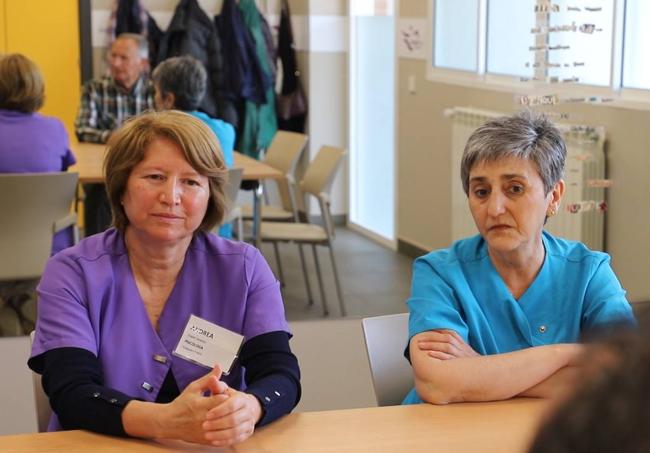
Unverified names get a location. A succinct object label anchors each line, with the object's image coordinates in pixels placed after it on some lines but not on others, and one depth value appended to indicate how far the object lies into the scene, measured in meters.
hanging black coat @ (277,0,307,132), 8.15
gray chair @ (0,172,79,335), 4.17
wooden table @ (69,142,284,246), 4.77
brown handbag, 8.16
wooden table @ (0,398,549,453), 1.70
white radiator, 4.62
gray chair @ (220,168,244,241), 4.58
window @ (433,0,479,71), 6.17
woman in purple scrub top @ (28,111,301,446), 1.89
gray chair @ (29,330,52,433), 2.11
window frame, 4.51
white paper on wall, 6.74
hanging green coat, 7.96
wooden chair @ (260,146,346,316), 5.38
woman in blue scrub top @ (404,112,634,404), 2.12
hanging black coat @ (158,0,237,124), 7.73
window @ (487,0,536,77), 5.62
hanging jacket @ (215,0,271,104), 7.86
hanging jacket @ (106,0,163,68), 7.74
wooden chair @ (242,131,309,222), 5.99
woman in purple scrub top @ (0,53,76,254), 4.43
